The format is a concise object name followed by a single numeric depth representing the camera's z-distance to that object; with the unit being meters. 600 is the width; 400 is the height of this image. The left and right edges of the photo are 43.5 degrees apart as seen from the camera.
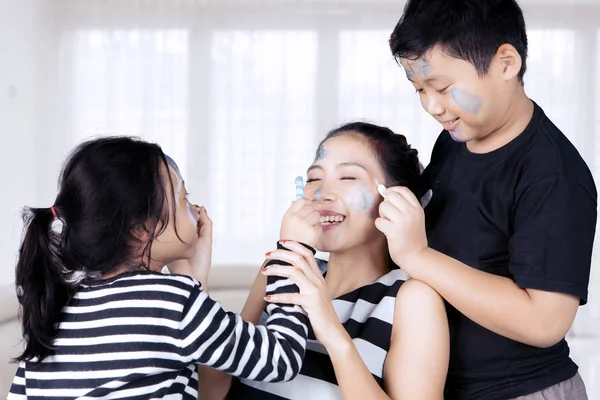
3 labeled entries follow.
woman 1.18
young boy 1.22
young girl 1.16
